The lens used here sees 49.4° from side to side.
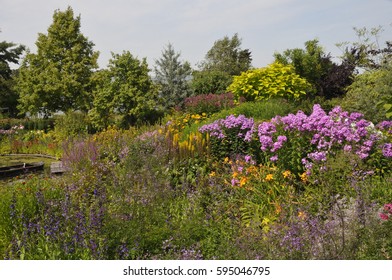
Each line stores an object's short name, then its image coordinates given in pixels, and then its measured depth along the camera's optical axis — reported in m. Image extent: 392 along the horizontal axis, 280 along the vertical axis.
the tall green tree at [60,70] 24.94
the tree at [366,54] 19.23
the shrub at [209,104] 15.65
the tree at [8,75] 34.69
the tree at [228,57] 31.59
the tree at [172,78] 22.14
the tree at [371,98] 11.77
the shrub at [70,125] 17.22
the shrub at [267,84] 16.47
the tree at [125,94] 19.75
